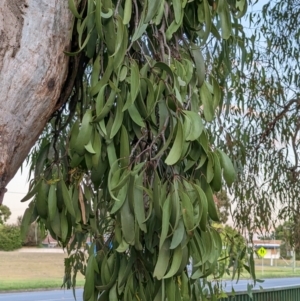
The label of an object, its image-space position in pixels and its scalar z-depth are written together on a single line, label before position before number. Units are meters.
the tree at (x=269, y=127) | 4.05
